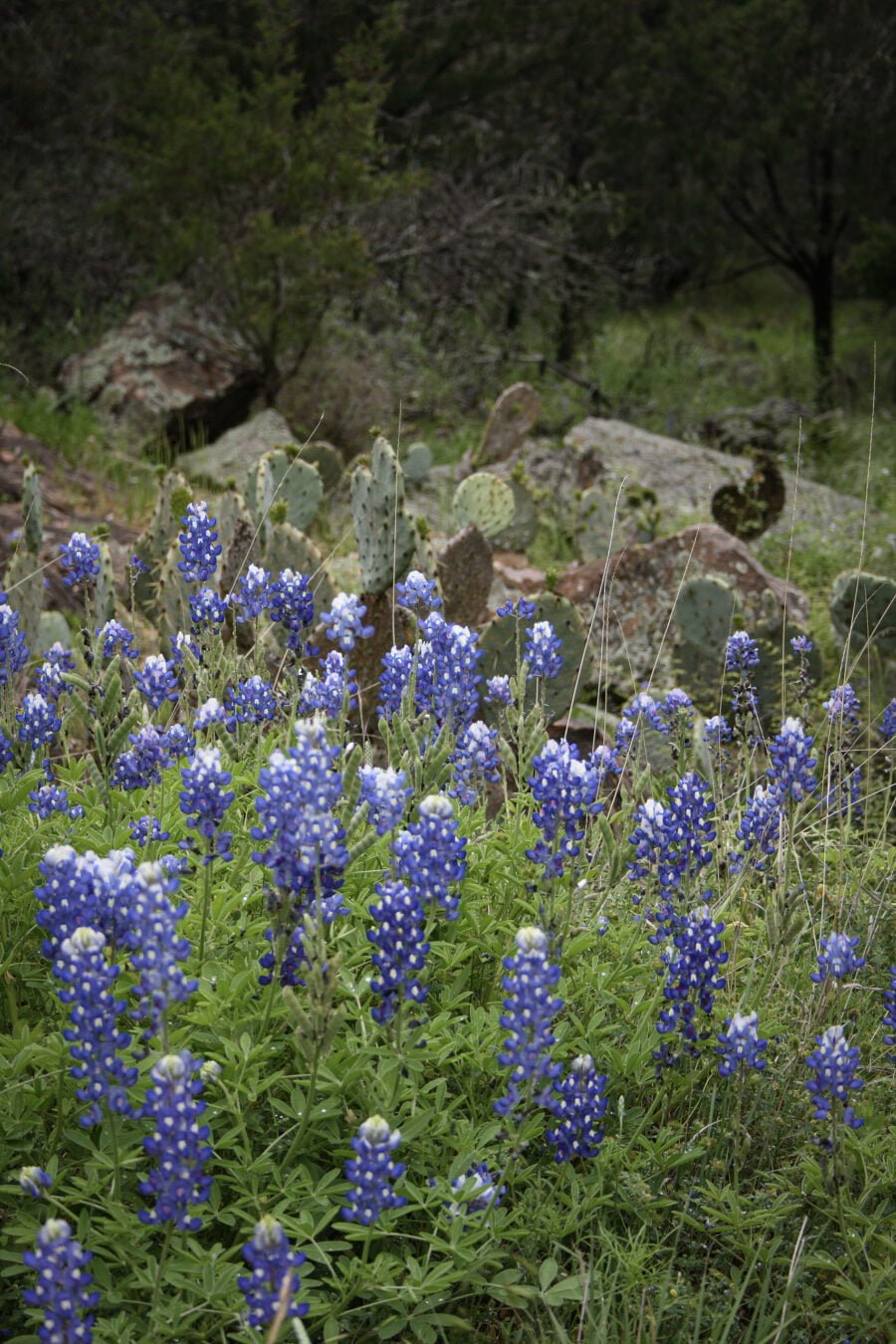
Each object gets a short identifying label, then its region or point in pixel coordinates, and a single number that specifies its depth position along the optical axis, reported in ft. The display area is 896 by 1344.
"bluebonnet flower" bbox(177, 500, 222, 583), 10.55
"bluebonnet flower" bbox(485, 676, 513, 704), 11.05
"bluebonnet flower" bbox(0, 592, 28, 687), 10.03
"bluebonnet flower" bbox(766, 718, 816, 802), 8.71
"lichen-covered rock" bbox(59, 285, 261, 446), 33.63
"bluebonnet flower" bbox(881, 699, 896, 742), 11.46
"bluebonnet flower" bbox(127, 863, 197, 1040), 5.72
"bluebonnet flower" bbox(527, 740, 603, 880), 7.53
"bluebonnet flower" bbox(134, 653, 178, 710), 9.47
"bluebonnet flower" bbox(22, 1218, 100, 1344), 5.22
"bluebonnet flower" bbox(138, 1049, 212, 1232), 5.57
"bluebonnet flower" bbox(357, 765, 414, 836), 7.30
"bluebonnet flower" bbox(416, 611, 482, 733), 9.56
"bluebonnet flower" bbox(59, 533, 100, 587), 10.93
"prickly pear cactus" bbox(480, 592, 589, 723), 14.43
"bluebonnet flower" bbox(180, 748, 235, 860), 6.79
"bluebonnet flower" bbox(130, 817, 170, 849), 7.92
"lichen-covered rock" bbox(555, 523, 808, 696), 19.43
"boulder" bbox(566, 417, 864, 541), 29.94
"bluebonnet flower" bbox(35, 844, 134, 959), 6.08
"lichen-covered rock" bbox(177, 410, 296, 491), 30.81
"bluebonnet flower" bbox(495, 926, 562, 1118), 6.08
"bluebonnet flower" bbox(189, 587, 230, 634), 10.16
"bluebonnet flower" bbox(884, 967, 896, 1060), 7.94
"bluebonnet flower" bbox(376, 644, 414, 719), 9.96
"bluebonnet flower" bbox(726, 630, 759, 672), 11.44
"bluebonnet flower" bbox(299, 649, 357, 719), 9.45
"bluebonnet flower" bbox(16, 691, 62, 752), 9.26
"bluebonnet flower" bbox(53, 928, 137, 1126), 5.70
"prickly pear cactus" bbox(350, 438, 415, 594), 15.02
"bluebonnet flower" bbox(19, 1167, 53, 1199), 5.70
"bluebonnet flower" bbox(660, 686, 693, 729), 10.24
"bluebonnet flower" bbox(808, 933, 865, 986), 8.14
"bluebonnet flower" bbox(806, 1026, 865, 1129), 7.17
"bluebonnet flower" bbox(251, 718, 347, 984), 6.17
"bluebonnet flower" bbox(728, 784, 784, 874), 9.41
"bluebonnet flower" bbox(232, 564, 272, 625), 10.87
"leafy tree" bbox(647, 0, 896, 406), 47.57
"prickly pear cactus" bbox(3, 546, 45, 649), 14.92
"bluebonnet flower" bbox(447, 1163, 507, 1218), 6.40
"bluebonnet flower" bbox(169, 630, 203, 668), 10.21
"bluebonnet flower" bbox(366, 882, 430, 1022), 6.44
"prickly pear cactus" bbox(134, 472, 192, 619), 16.38
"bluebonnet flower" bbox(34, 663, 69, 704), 10.38
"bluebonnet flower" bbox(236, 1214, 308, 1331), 5.31
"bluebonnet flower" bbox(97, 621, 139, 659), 10.50
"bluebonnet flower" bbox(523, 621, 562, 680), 10.24
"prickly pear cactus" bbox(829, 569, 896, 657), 16.19
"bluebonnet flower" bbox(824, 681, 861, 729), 11.08
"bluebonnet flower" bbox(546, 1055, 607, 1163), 7.06
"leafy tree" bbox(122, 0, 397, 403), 35.63
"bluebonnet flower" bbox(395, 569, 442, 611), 10.73
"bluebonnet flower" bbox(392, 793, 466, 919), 6.81
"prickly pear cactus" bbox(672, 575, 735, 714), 16.44
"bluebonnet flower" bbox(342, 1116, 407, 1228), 5.91
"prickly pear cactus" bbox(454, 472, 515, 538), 21.53
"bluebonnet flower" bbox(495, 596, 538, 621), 11.83
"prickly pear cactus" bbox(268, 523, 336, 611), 15.19
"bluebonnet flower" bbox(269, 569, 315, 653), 10.57
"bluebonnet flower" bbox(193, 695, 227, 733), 7.66
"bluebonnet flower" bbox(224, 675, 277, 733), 9.72
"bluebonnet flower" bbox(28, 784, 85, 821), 8.44
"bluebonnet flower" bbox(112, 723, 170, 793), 8.70
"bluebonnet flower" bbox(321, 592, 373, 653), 9.93
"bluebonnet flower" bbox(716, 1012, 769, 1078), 7.55
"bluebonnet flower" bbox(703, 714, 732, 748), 11.61
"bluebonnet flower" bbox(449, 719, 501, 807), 9.89
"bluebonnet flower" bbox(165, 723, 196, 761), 9.18
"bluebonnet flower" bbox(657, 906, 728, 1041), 7.76
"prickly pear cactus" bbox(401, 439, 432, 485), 30.40
